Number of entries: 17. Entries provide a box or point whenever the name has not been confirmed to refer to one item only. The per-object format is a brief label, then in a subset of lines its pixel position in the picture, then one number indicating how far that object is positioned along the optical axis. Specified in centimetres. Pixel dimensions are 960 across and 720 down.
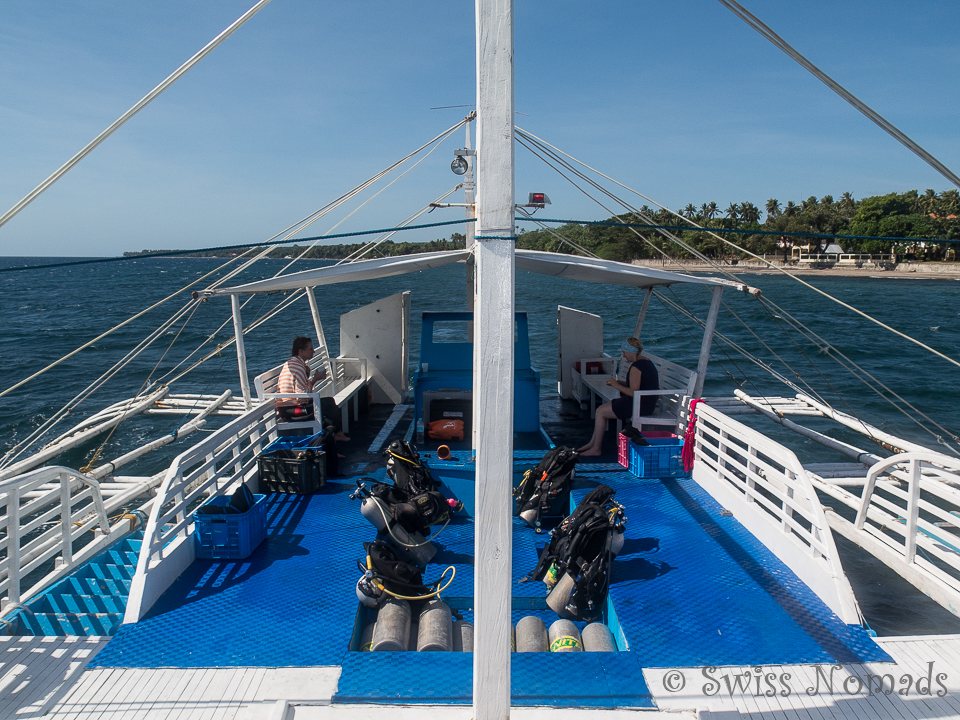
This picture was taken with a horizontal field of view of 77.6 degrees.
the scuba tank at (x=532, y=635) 432
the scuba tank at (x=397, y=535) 551
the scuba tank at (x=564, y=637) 431
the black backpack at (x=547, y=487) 659
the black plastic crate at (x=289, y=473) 710
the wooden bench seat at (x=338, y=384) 835
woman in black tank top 836
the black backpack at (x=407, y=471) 641
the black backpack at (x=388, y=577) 453
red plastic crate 799
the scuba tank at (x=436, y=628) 416
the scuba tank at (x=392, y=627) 411
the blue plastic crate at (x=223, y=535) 539
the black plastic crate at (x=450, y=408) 920
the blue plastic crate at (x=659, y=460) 753
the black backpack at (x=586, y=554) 479
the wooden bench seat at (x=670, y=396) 828
